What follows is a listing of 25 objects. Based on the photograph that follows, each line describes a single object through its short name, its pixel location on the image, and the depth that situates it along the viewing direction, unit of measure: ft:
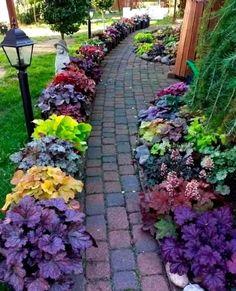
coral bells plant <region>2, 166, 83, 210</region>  8.24
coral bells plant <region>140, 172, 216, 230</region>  8.36
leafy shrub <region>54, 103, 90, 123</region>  12.84
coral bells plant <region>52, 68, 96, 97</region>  14.85
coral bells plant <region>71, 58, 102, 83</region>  18.45
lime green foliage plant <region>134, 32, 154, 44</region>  32.12
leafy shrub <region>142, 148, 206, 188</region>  10.00
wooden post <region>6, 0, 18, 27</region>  18.01
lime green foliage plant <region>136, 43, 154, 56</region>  27.78
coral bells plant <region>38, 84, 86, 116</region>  13.23
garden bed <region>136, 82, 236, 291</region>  7.02
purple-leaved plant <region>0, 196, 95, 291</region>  6.39
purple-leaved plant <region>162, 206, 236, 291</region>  6.82
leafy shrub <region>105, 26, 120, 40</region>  31.70
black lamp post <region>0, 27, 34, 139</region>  9.84
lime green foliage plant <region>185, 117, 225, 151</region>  10.69
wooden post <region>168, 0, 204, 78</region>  18.00
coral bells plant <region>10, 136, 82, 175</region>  9.59
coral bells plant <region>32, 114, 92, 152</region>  10.69
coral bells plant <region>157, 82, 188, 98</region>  14.99
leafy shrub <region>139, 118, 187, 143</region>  11.78
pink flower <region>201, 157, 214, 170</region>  9.62
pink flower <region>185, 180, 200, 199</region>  8.50
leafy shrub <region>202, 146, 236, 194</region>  9.40
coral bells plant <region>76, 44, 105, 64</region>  21.81
